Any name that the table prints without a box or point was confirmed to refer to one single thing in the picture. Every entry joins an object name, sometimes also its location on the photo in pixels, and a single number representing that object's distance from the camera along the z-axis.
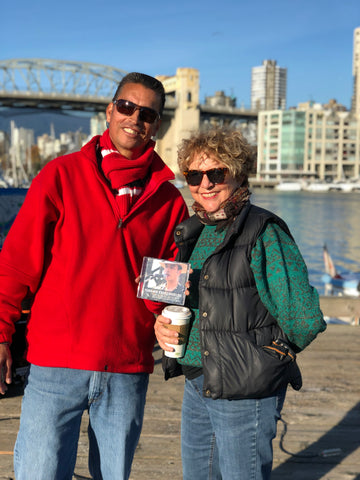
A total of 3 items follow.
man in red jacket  1.81
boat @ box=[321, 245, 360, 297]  12.18
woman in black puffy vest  1.75
